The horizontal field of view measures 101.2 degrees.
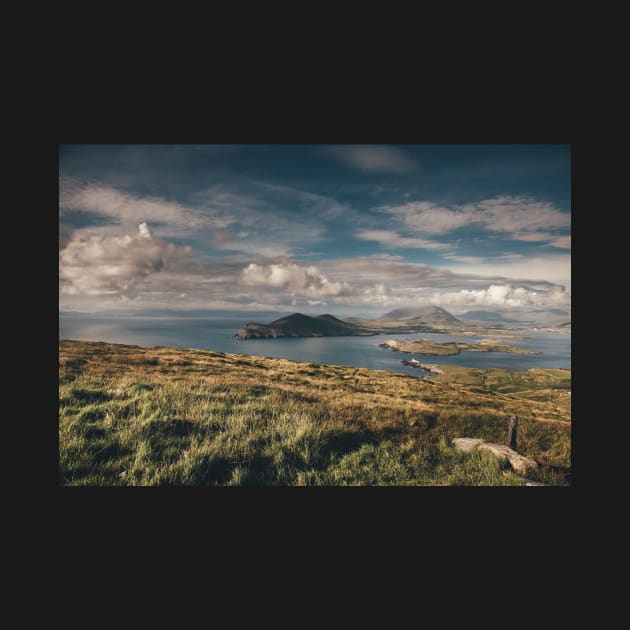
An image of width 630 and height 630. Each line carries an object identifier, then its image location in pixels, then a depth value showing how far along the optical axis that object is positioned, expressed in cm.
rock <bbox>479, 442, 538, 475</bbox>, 420
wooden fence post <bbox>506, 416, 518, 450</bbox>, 478
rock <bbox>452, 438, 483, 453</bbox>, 466
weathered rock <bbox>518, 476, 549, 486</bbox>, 374
